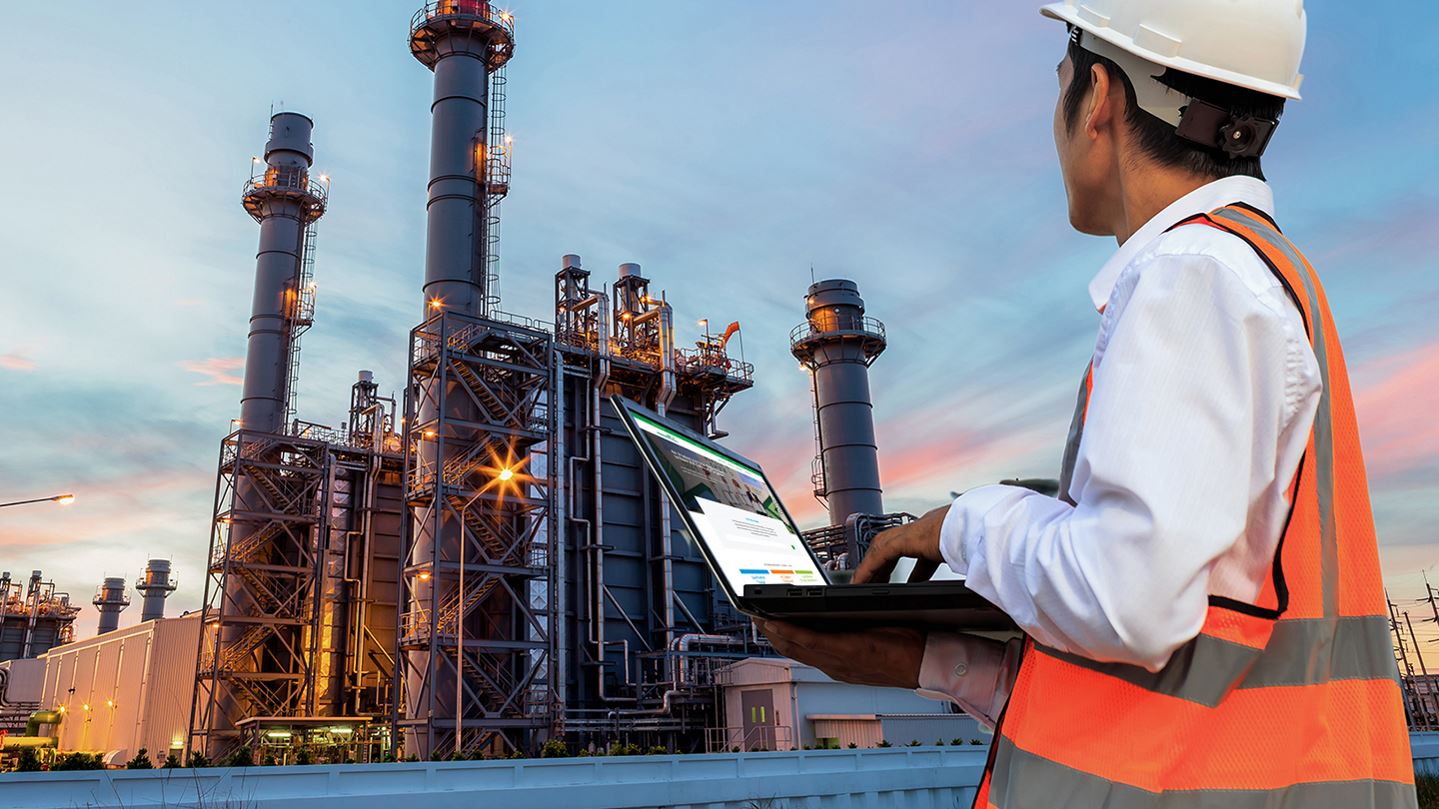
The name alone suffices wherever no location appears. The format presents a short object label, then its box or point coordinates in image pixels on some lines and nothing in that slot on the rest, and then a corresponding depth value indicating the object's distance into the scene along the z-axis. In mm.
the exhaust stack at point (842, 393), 39281
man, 1134
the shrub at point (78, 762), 13422
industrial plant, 28391
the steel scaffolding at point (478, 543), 26656
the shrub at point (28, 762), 13930
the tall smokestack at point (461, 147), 31281
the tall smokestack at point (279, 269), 38688
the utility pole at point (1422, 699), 36297
